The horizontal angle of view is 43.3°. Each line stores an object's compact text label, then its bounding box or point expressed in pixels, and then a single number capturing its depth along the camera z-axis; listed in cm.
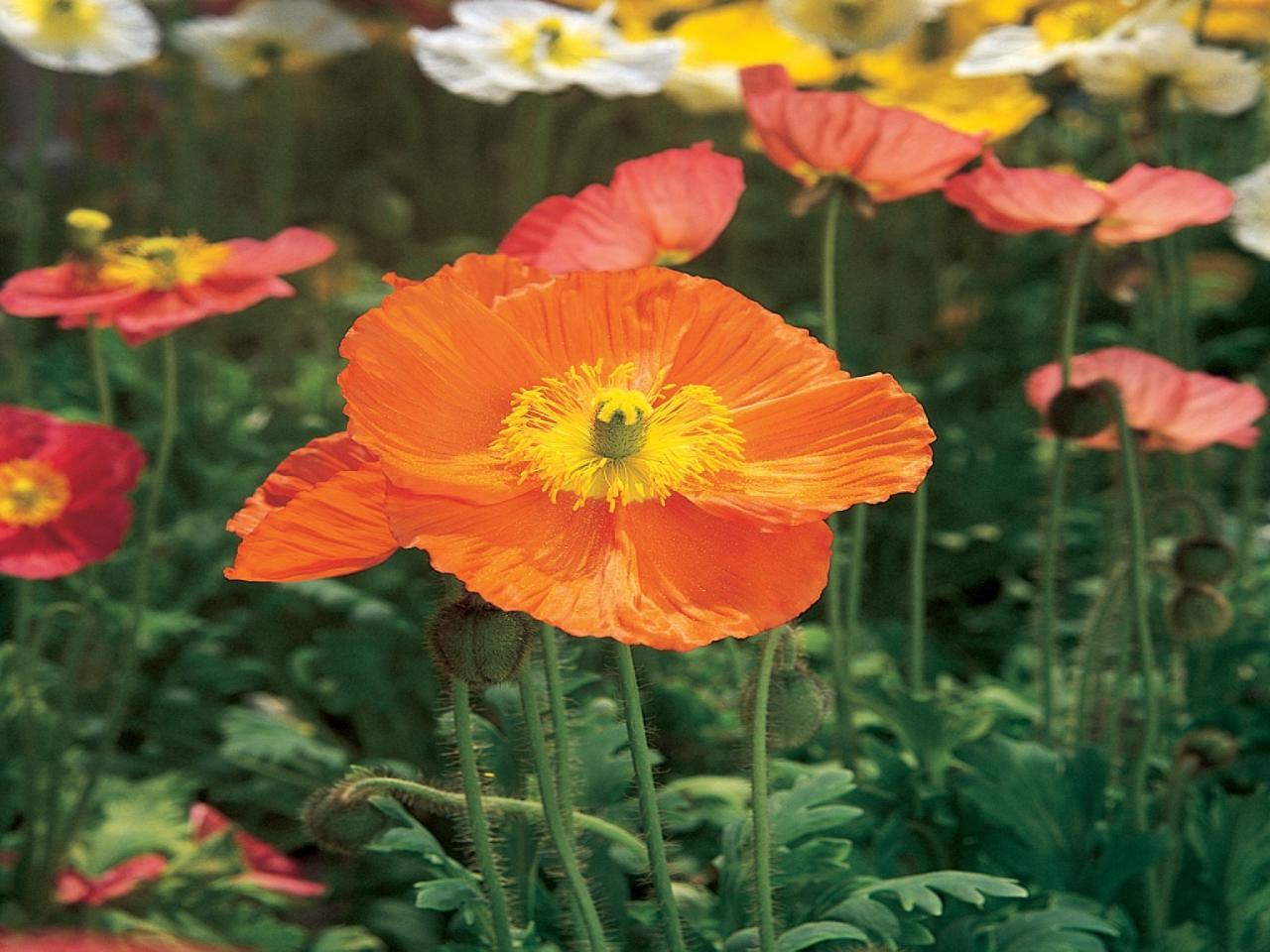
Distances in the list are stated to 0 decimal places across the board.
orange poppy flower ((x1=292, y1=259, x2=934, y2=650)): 65
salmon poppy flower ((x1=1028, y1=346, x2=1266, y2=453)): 117
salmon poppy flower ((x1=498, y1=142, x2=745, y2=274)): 89
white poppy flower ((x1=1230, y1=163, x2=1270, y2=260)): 135
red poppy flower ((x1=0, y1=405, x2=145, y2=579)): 112
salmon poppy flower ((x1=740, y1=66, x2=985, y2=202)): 100
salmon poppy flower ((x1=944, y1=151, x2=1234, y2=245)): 103
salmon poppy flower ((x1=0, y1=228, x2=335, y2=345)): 114
